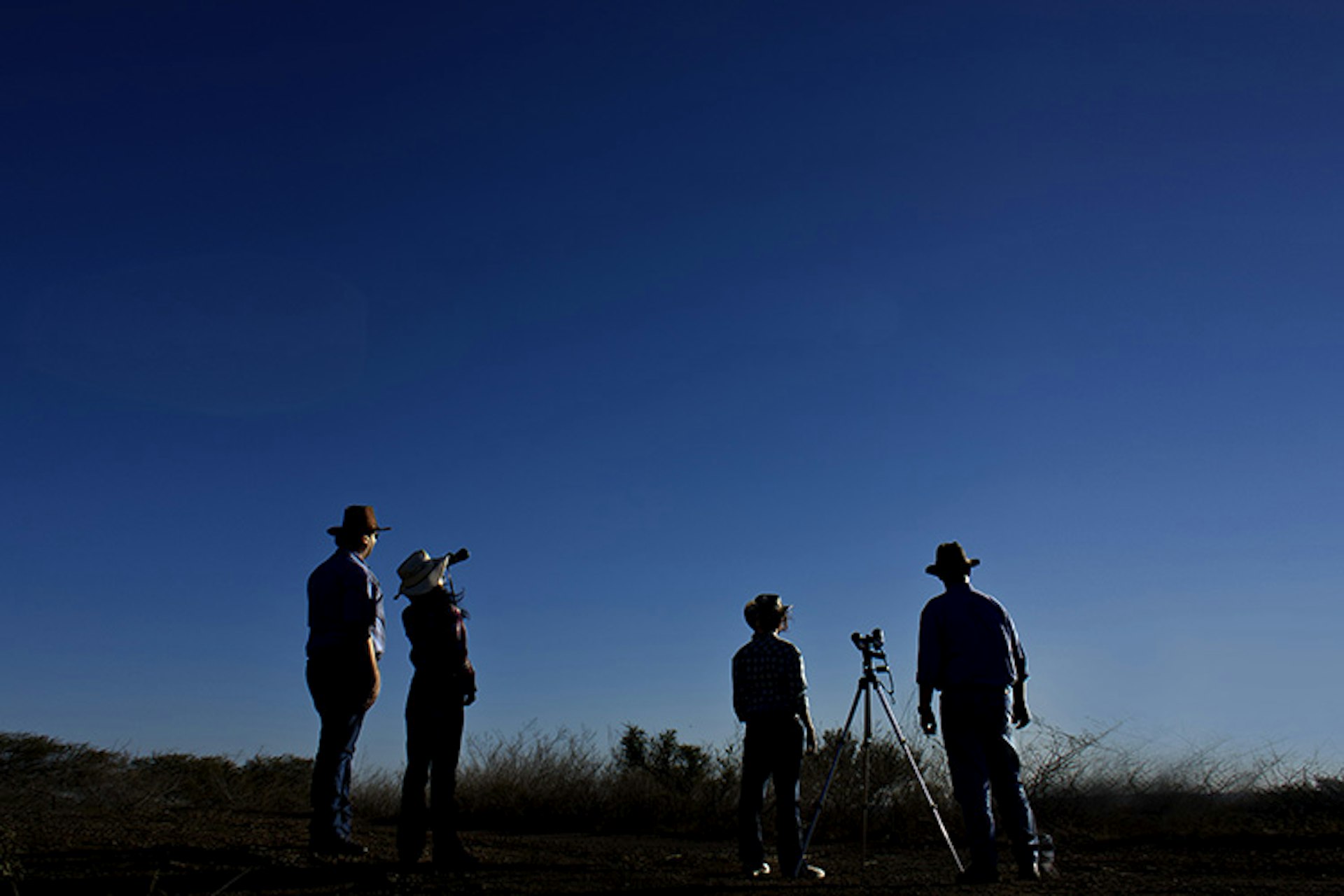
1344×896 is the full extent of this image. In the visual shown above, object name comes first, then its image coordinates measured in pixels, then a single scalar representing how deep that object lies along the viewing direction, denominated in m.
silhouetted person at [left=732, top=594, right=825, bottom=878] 6.79
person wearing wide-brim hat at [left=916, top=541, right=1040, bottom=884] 6.49
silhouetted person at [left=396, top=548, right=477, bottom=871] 6.36
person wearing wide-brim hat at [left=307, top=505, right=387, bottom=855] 6.54
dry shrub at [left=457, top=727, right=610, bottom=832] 12.17
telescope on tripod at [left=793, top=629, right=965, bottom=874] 7.26
